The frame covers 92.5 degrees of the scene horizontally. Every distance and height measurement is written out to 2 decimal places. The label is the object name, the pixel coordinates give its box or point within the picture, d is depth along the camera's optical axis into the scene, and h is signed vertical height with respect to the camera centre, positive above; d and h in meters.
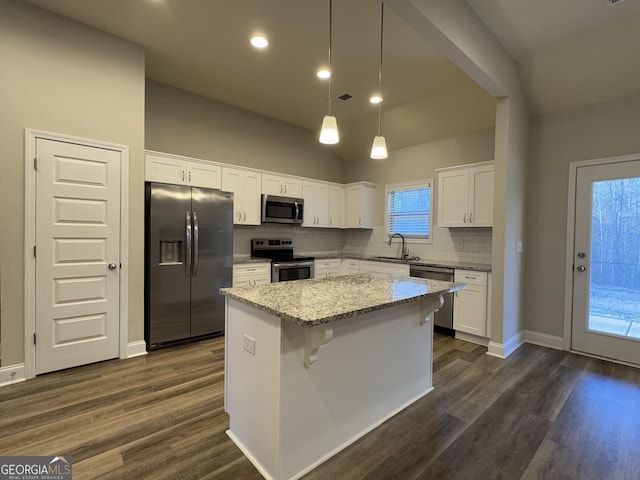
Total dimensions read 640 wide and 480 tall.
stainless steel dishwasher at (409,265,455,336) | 4.03 -0.80
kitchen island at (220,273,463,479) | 1.62 -0.80
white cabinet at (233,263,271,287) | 4.16 -0.55
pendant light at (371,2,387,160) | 2.40 +0.69
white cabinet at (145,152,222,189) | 3.68 +0.81
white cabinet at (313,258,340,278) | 5.16 -0.55
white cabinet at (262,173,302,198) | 4.80 +0.82
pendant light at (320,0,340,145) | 2.14 +0.73
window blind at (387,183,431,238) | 5.03 +0.46
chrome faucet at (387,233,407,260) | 5.24 -0.16
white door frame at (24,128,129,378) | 2.66 -0.05
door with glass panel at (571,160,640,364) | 3.24 -0.24
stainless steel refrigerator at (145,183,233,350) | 3.37 -0.32
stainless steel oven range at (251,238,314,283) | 4.59 -0.38
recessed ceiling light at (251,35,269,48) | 3.00 +1.94
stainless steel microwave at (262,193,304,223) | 4.73 +0.42
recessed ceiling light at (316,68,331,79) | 3.60 +1.95
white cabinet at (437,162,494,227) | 3.95 +0.58
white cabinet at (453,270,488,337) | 3.70 -0.82
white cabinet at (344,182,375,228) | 5.64 +0.60
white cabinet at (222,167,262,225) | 4.38 +0.64
